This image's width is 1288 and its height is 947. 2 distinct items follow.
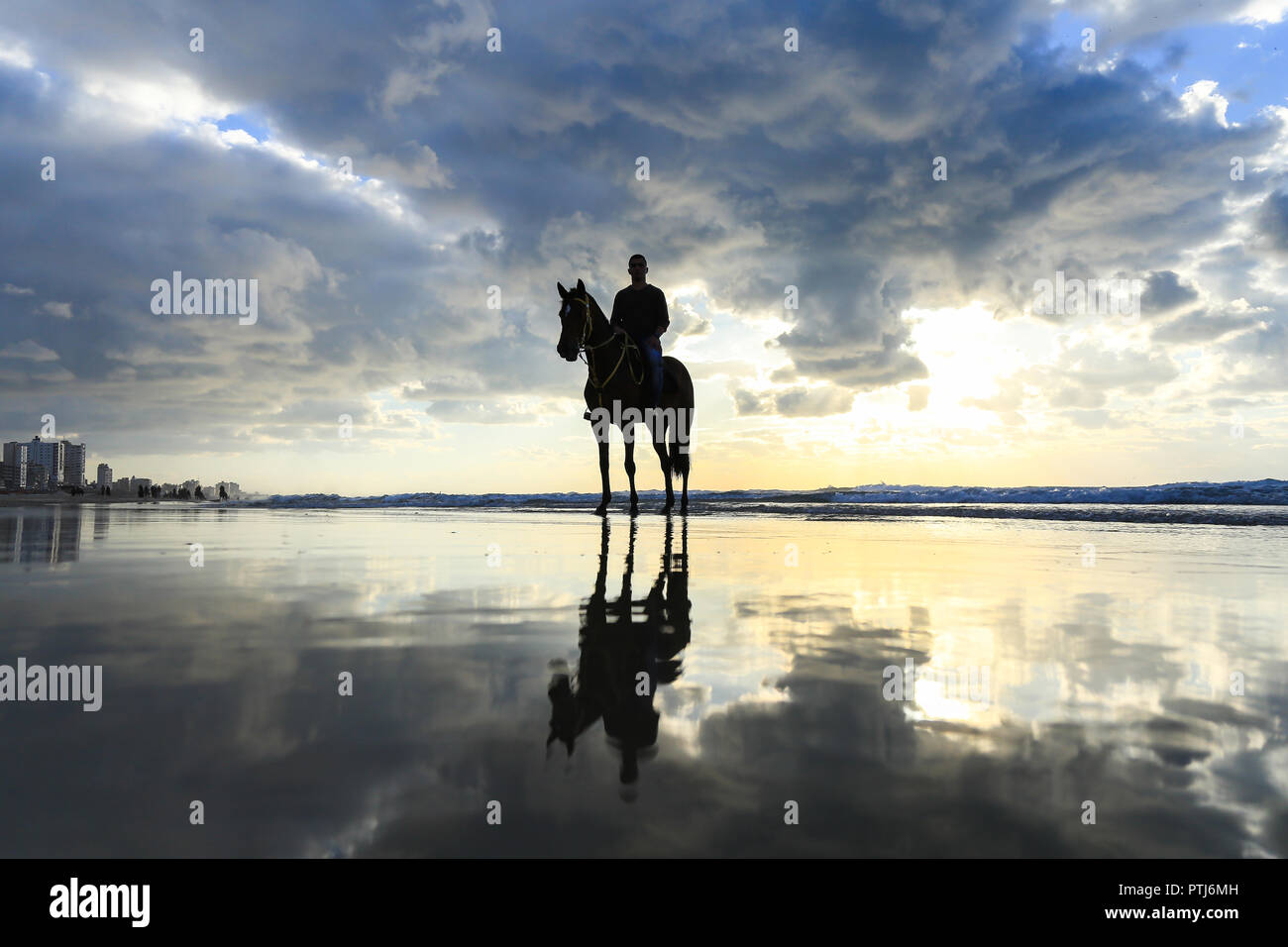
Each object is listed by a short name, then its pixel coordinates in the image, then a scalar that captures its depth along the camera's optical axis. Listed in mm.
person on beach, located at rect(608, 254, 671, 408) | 12812
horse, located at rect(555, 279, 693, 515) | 10609
